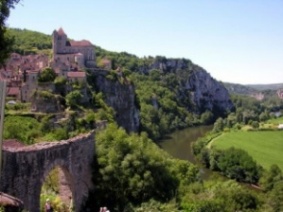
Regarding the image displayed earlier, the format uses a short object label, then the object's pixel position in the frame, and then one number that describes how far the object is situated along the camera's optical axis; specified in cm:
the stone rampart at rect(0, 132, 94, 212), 1429
